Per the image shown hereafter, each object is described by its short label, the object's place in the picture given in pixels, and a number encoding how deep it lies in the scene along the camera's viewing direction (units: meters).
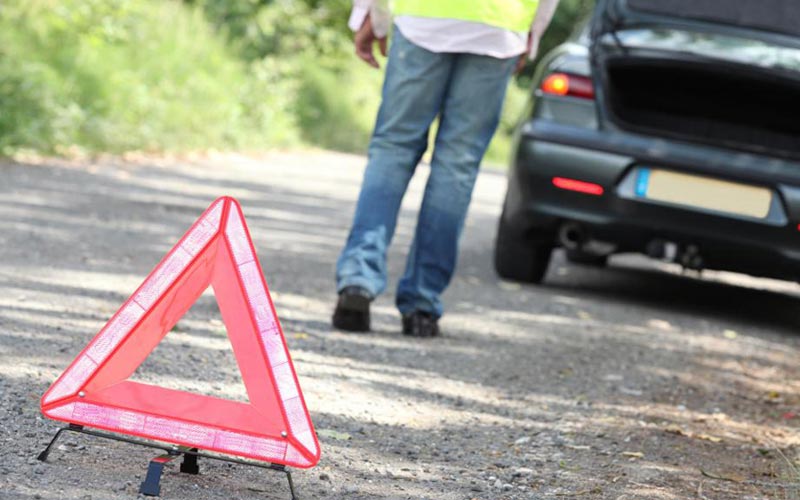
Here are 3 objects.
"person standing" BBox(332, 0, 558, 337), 10.11
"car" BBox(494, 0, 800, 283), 12.51
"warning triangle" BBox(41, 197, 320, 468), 5.80
